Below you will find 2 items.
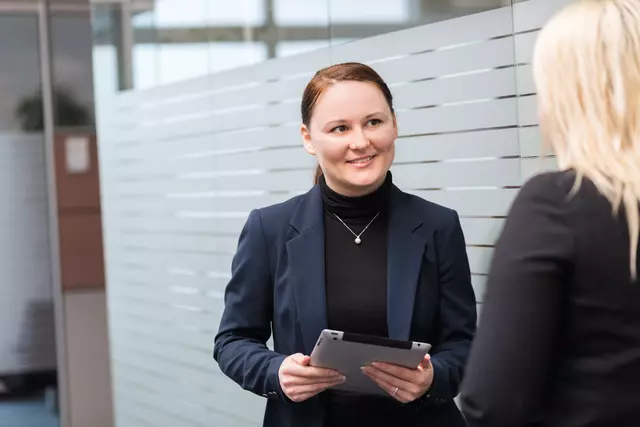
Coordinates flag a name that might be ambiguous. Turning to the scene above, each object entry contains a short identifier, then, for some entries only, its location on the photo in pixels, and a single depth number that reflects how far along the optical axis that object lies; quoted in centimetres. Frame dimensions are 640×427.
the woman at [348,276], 238
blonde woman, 142
